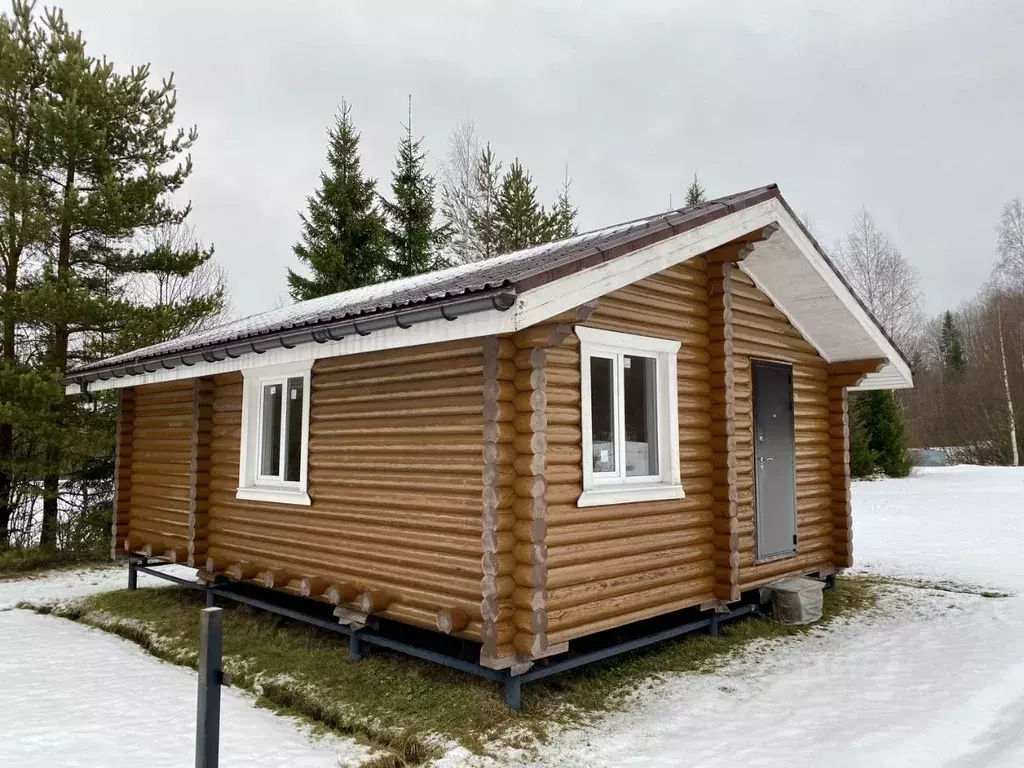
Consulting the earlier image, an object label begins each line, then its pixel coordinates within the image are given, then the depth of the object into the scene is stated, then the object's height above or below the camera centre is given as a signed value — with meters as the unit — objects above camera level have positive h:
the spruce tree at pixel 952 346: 40.60 +5.91
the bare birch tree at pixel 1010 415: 27.44 +1.03
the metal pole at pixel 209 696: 2.66 -0.96
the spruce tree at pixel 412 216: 21.39 +7.13
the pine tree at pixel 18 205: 11.09 +3.90
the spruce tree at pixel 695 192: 29.53 +10.52
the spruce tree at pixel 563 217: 23.64 +8.06
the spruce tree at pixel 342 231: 20.00 +6.27
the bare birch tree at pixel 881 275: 26.97 +6.56
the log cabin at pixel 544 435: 4.92 +0.07
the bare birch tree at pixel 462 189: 24.27 +9.04
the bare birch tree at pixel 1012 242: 30.30 +8.63
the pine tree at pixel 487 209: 24.14 +8.18
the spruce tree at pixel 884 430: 24.88 +0.43
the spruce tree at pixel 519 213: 23.36 +7.70
